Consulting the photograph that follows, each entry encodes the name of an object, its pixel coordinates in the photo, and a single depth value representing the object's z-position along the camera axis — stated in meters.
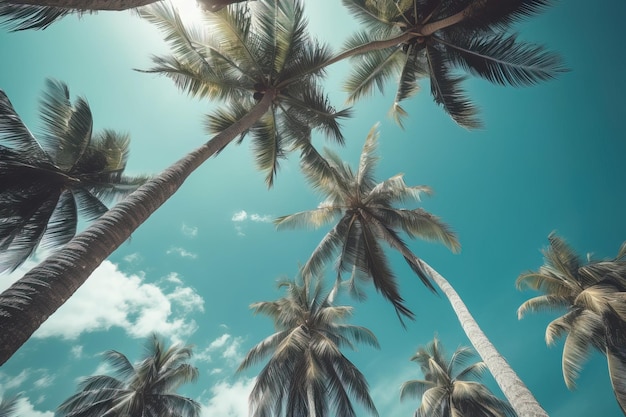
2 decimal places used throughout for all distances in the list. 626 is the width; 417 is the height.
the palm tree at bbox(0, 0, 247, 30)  2.82
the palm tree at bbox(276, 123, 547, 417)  10.13
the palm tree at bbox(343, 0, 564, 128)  7.96
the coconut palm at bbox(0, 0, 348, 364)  6.71
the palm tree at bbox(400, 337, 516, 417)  15.03
